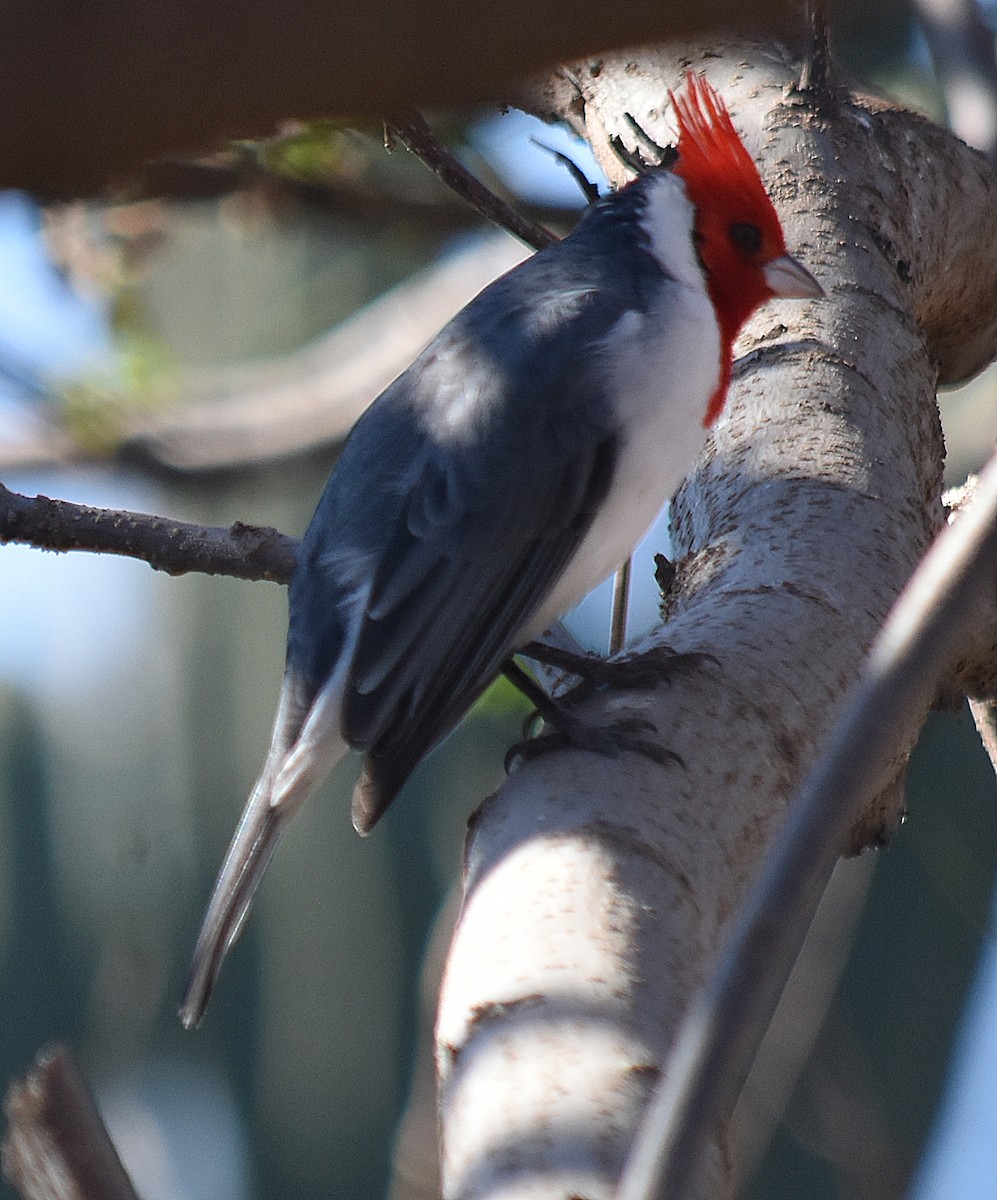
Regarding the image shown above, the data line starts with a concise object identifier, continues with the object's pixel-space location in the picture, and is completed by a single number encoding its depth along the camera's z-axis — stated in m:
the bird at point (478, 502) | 5.06
